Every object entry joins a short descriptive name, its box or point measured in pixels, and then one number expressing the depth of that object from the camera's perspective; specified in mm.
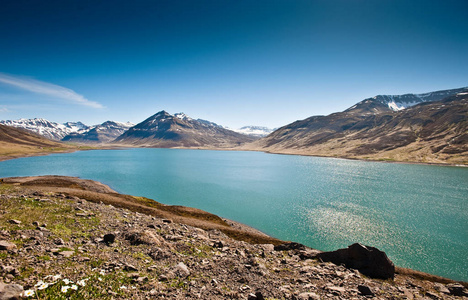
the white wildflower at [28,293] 8202
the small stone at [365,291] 15586
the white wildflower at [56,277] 9955
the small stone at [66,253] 13088
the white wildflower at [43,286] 8885
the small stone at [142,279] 12172
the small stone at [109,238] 17672
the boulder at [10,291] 7621
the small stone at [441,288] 19422
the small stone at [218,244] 22934
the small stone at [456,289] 19078
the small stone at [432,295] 17688
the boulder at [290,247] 25798
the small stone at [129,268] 13434
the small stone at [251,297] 12820
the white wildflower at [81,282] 10137
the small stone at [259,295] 12883
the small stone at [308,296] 13945
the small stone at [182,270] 14563
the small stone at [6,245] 11626
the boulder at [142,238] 18812
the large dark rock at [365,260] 20266
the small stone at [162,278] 13176
